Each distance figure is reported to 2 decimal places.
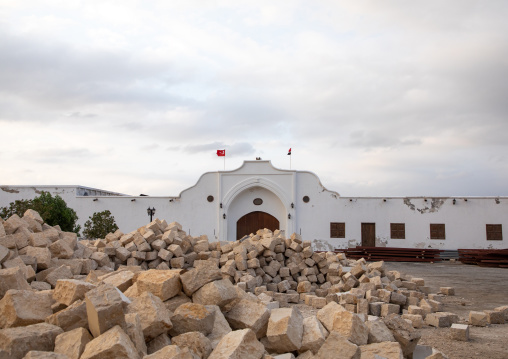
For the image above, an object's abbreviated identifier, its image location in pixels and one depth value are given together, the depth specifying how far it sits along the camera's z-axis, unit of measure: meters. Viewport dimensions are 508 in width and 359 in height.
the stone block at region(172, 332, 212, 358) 3.79
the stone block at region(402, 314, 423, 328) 7.92
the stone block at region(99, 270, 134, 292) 5.14
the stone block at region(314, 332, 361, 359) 3.99
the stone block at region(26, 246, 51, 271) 7.55
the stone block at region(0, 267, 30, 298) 4.88
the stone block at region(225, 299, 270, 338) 4.46
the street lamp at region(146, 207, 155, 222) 21.76
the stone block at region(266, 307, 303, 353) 4.21
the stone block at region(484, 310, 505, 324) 8.30
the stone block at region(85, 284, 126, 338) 3.59
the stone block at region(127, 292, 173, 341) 3.95
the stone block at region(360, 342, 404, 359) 4.30
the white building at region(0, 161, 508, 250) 23.39
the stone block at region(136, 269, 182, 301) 4.66
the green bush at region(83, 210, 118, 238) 20.23
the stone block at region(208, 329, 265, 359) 3.65
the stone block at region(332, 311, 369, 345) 4.56
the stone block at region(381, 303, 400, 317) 8.42
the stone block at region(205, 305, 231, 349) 4.24
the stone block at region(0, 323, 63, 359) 3.58
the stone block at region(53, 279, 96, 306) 4.21
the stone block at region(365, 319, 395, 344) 4.89
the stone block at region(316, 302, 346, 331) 4.79
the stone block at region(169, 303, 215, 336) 4.13
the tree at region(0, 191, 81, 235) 16.95
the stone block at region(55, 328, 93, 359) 3.52
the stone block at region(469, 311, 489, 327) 8.11
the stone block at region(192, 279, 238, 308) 4.58
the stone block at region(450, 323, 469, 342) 6.96
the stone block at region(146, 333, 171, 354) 3.94
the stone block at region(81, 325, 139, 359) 3.31
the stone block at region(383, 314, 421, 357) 5.22
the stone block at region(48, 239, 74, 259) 8.36
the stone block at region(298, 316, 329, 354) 4.27
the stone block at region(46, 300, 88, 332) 3.94
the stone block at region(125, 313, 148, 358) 3.73
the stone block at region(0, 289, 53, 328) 4.11
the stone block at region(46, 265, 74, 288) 7.13
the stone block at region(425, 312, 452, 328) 7.89
